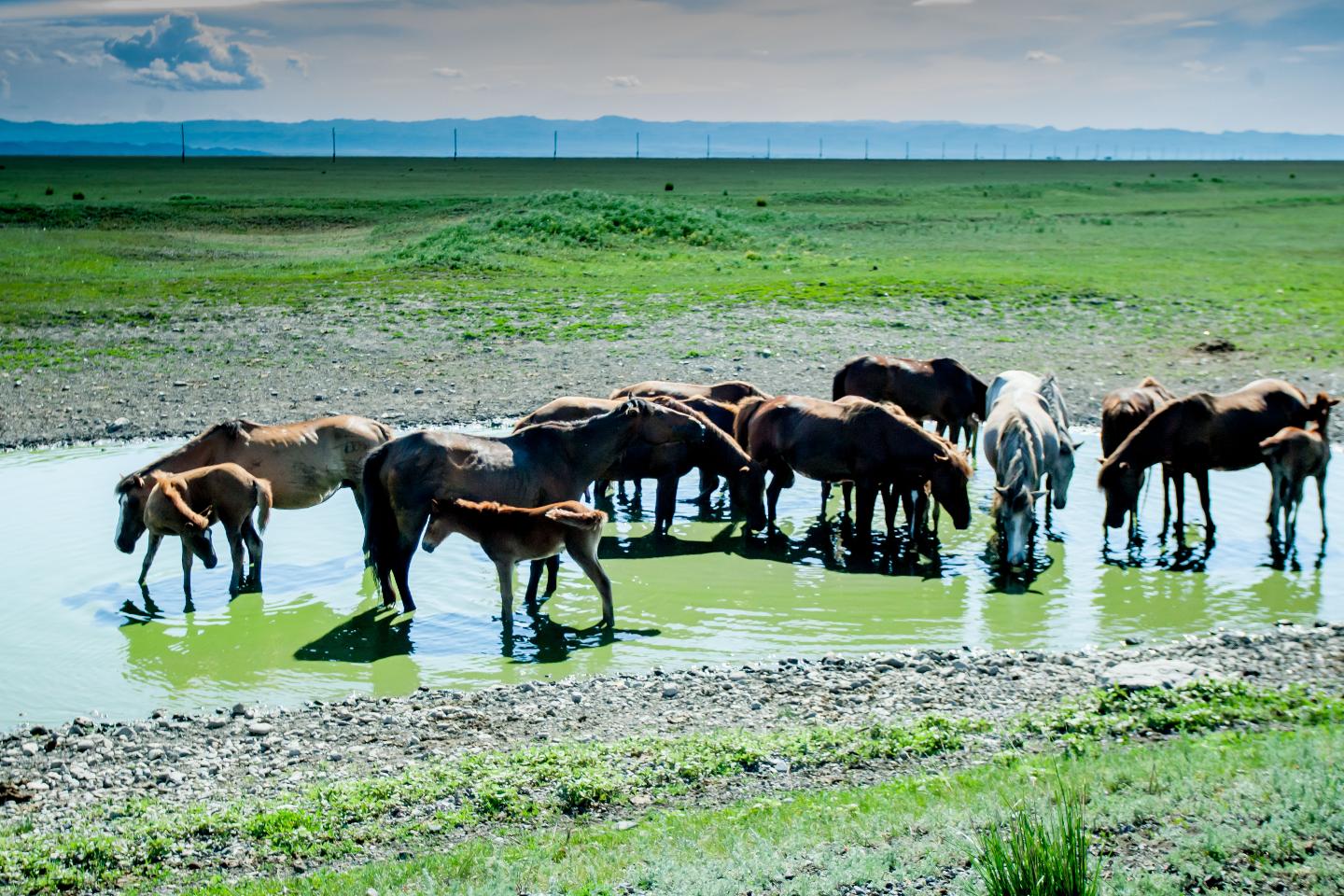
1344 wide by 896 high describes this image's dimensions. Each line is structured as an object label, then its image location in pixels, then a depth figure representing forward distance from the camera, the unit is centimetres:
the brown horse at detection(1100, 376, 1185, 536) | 1597
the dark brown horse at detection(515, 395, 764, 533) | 1499
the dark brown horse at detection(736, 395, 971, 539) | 1458
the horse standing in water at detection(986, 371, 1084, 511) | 1561
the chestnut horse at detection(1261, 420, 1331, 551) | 1398
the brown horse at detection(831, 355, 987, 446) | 1902
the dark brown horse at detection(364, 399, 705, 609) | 1298
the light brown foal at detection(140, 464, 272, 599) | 1263
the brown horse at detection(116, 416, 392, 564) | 1393
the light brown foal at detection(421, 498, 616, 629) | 1192
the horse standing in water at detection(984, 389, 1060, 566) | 1373
